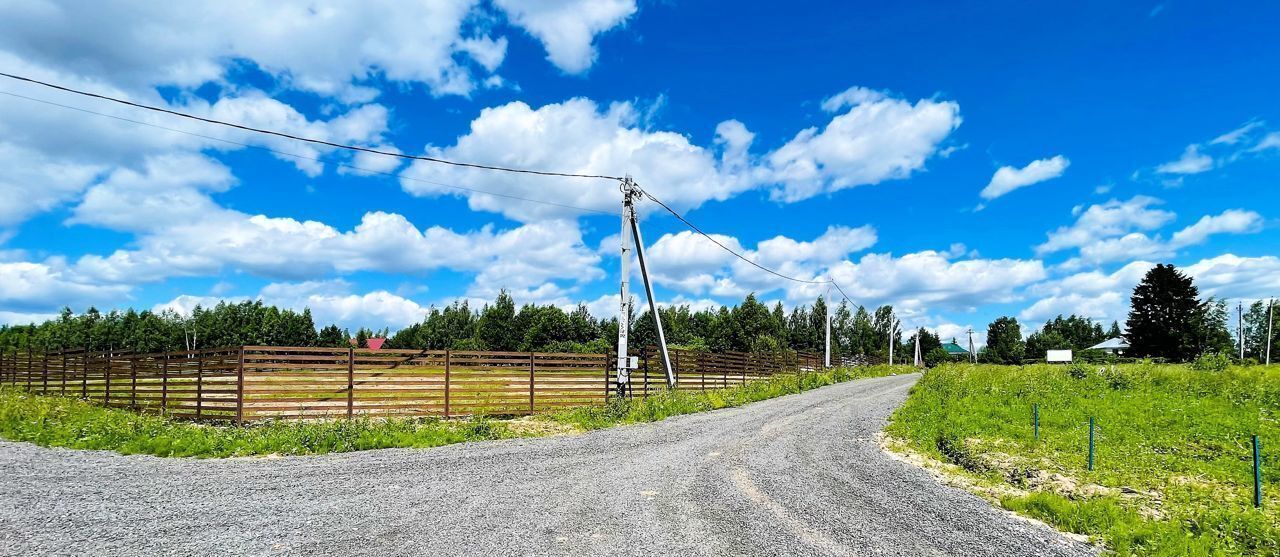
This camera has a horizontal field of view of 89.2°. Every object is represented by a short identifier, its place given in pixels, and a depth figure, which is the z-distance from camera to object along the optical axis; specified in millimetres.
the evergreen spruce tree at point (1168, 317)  65281
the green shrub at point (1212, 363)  24648
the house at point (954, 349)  147875
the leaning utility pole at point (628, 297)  20441
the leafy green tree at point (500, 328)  87750
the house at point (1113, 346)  85300
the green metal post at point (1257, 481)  7922
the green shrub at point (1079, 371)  26228
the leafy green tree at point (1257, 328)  96819
